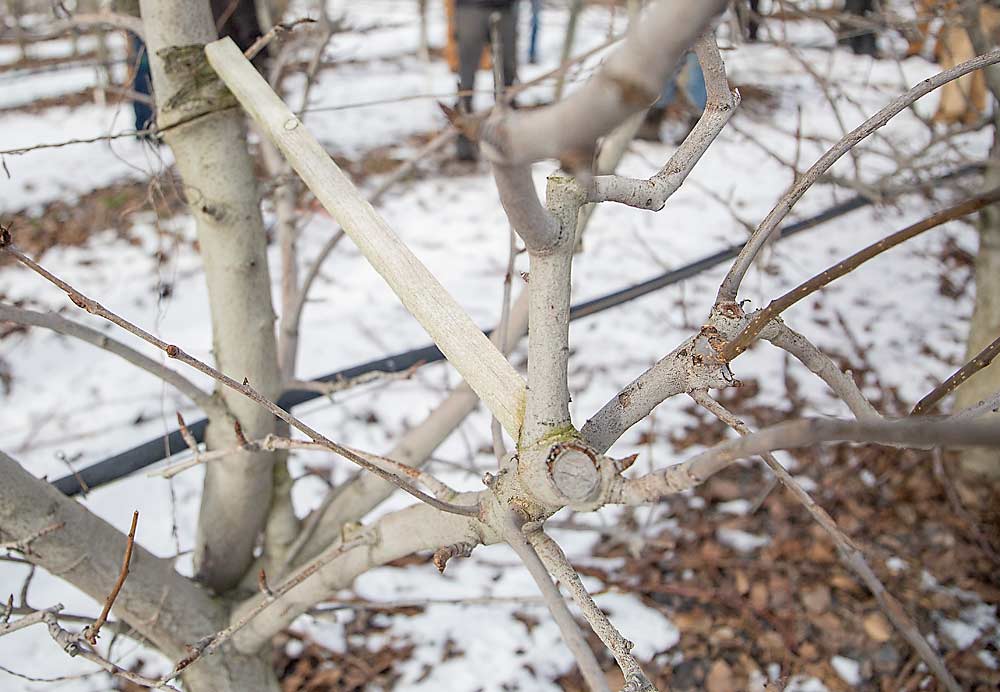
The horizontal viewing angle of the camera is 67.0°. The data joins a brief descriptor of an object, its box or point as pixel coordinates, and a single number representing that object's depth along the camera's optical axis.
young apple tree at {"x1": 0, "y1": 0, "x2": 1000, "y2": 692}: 0.42
